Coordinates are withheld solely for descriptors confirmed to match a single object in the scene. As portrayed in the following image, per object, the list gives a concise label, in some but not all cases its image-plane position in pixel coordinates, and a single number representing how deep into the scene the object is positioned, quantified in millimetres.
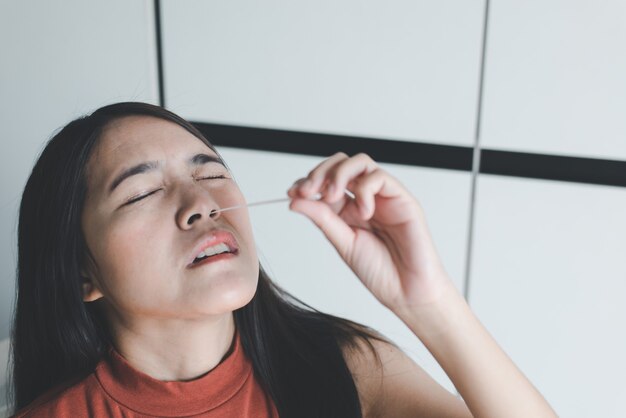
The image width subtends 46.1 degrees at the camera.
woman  974
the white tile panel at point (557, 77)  1390
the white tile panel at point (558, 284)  1493
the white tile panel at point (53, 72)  1775
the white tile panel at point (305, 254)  1691
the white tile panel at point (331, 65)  1504
